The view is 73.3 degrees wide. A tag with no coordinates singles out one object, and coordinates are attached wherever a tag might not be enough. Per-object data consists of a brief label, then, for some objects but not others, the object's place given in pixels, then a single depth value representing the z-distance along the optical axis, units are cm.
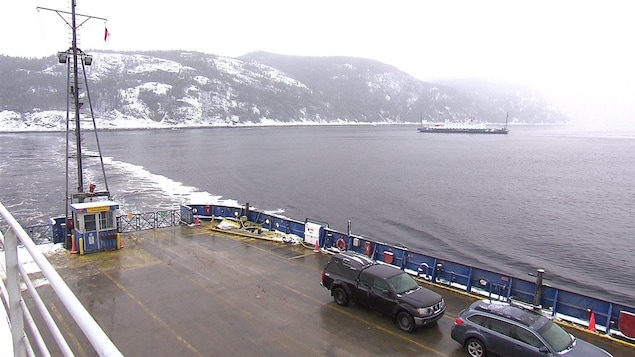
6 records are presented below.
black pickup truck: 1492
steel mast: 2352
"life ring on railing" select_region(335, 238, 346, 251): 2316
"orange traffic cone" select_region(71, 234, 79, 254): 2248
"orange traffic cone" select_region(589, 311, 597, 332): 1534
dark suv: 1229
